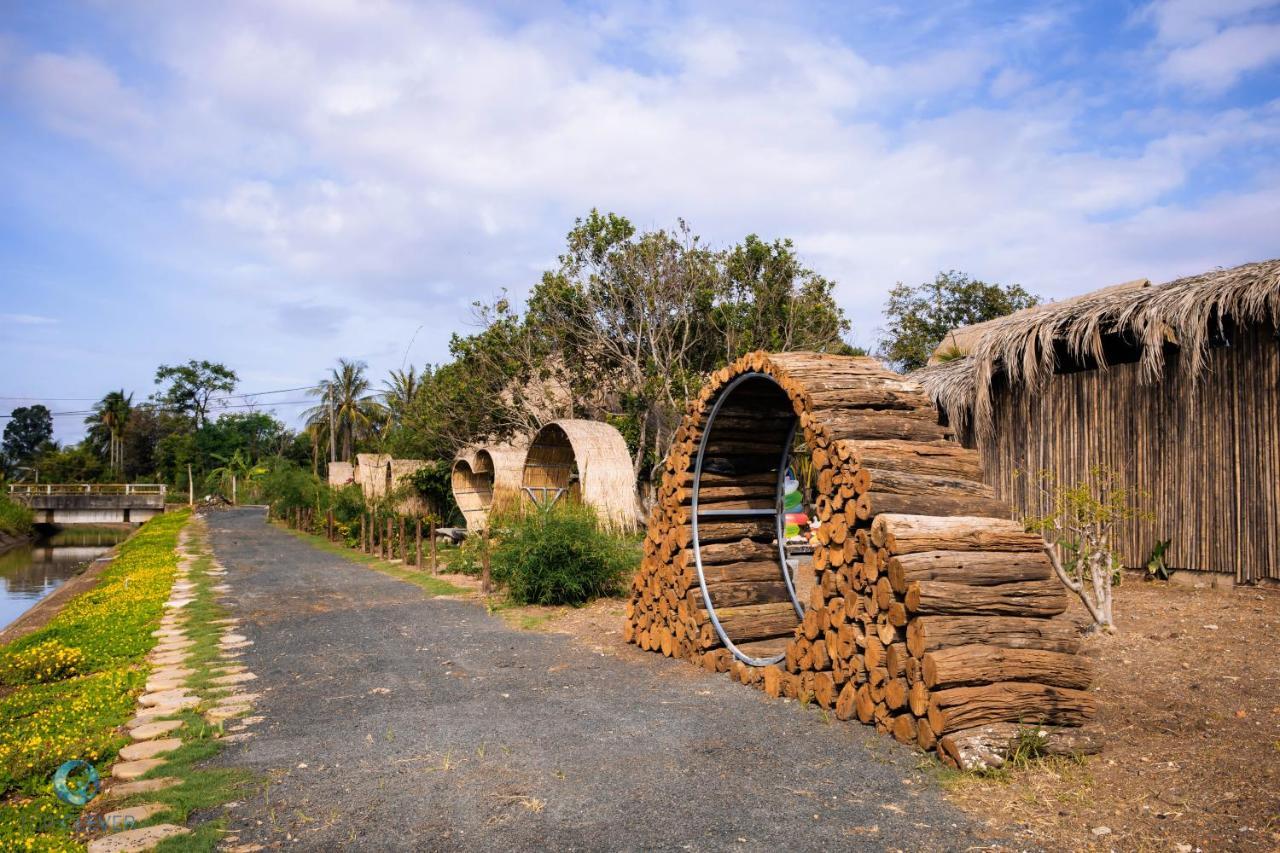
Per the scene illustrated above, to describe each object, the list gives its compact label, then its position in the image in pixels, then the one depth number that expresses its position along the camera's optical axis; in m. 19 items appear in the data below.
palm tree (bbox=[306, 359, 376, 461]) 48.78
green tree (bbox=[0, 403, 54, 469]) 75.94
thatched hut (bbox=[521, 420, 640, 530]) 12.78
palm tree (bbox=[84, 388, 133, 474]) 62.75
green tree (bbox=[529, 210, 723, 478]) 18.48
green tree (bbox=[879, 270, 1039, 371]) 23.02
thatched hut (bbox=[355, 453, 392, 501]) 21.98
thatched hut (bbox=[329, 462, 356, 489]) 26.42
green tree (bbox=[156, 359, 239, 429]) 65.62
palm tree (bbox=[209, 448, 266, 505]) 48.38
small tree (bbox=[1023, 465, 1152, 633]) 6.27
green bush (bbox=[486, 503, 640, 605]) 9.59
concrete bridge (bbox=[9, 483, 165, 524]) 42.31
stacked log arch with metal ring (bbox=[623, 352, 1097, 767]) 4.32
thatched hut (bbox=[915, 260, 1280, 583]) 7.68
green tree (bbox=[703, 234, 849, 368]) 18.88
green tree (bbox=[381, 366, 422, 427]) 39.05
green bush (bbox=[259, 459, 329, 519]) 26.56
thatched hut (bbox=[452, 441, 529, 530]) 15.52
